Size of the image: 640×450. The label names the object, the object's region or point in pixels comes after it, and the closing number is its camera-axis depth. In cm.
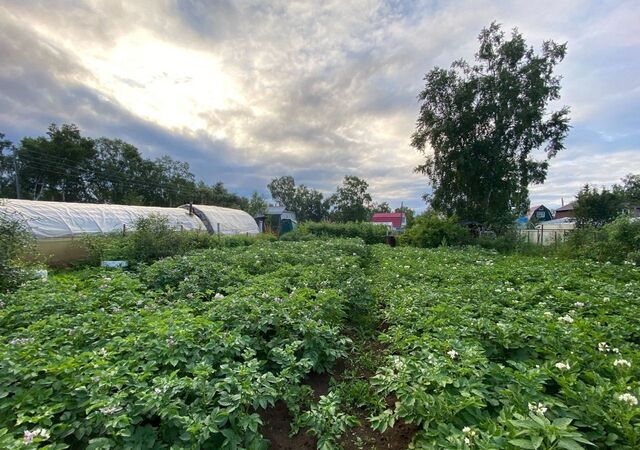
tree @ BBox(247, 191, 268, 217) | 4288
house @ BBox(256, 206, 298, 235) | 3195
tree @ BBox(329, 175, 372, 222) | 5365
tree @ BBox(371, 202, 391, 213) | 7098
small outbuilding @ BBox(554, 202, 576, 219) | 4064
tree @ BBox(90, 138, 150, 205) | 3312
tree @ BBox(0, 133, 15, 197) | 2843
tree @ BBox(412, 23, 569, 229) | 1652
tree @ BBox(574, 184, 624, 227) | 1972
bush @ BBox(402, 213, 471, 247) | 1531
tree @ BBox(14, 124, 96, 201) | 2814
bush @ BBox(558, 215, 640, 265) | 884
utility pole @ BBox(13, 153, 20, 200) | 2531
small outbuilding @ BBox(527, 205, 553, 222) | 4593
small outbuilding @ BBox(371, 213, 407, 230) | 5415
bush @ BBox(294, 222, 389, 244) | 1998
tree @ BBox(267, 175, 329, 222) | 6056
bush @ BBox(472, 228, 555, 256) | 1316
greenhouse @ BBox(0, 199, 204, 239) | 994
